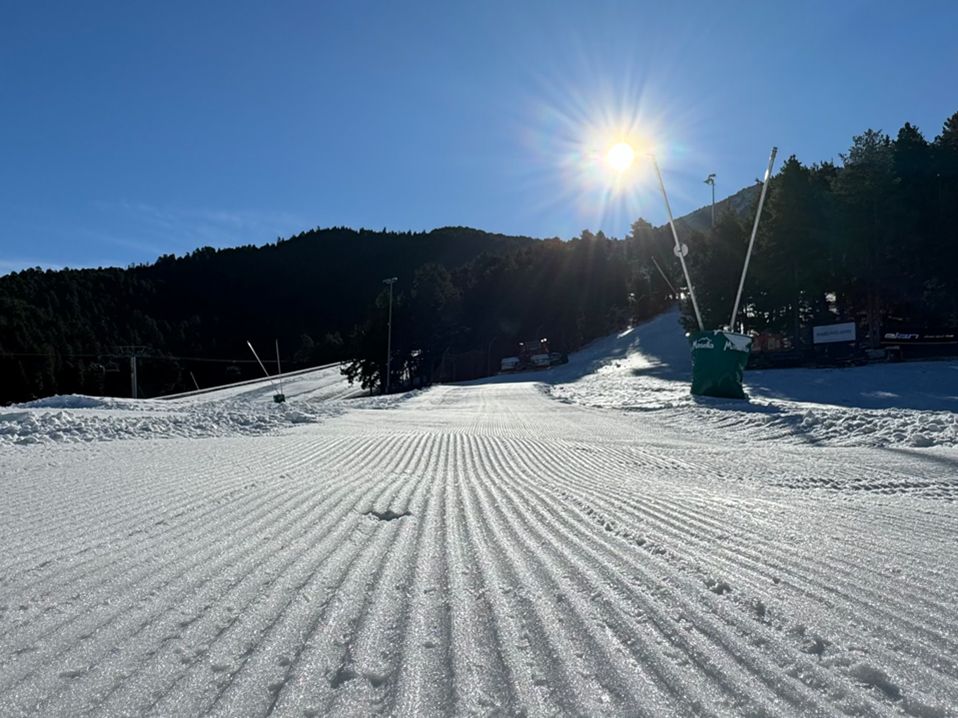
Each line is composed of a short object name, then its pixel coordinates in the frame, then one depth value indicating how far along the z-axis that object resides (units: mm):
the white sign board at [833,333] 29516
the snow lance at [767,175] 20219
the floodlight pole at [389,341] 51016
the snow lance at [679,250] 21344
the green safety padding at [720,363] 19453
